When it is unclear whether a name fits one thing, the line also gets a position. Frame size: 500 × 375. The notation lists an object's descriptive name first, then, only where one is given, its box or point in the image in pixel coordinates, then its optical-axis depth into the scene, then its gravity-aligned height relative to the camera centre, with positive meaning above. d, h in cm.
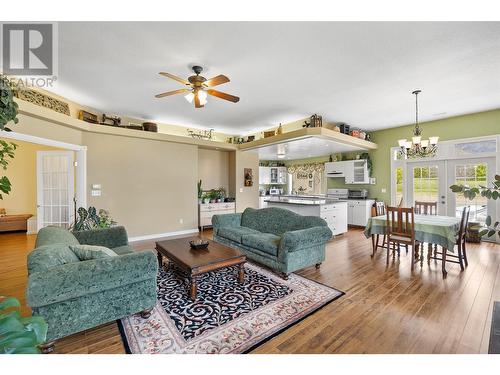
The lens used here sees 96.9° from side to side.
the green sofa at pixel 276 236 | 299 -79
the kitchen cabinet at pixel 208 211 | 645 -69
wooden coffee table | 250 -86
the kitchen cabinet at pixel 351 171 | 669 +53
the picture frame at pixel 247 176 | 734 +39
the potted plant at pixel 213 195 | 670 -23
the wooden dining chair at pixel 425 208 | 433 -42
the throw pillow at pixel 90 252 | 203 -60
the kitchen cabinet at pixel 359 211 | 646 -71
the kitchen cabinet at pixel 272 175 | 934 +53
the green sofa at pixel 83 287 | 168 -81
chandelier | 382 +75
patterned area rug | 184 -127
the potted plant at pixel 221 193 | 686 -17
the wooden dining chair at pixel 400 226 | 339 -63
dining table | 315 -65
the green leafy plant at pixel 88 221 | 403 -62
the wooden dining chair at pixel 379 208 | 532 -50
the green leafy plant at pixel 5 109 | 132 +50
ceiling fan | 288 +132
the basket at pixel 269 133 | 588 +145
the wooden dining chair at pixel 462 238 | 329 -78
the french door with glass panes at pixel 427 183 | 546 +10
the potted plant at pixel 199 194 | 653 -19
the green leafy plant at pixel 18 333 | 80 -54
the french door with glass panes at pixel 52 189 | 486 -1
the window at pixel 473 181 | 491 +13
